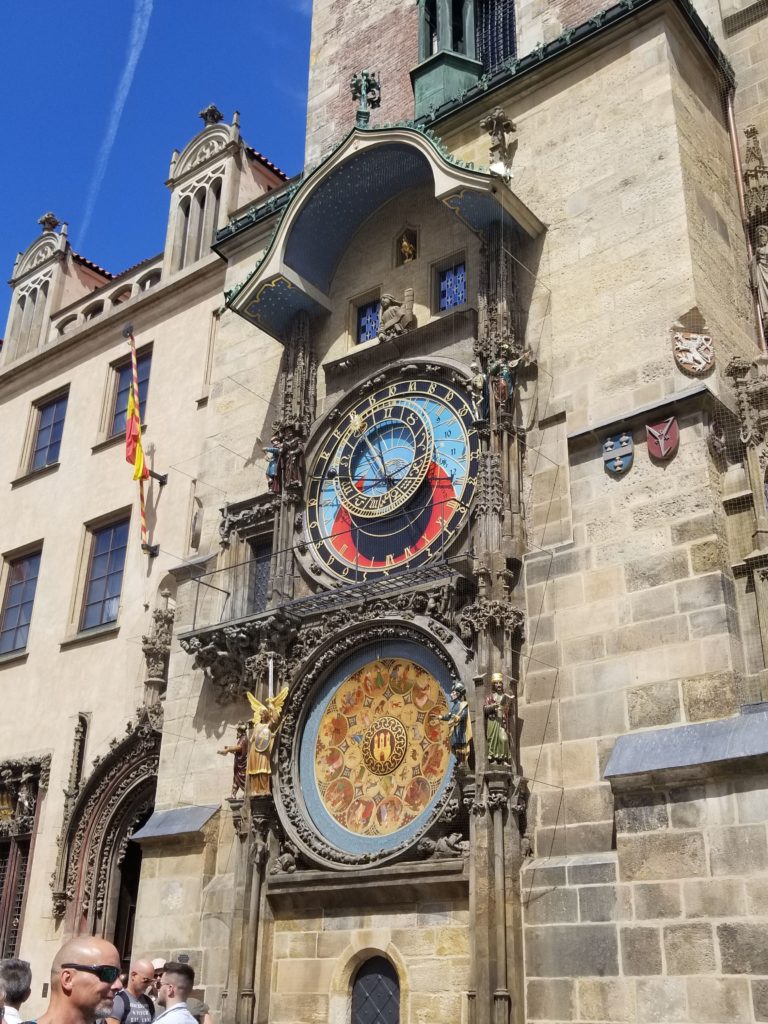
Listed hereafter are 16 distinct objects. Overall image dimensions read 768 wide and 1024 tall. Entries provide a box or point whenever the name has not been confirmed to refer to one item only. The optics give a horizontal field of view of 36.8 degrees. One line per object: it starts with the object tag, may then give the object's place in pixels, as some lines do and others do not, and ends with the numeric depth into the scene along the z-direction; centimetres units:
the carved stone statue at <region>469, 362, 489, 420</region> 1191
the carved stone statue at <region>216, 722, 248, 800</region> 1211
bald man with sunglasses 391
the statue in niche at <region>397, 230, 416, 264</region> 1408
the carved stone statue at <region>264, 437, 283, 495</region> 1355
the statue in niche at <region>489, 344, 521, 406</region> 1177
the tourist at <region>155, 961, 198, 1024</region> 581
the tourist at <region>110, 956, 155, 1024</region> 641
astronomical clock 1102
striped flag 1703
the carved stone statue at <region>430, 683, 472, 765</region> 1027
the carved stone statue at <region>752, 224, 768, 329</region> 1224
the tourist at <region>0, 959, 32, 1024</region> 470
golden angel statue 1177
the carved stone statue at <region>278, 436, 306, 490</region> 1338
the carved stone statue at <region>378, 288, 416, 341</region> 1339
